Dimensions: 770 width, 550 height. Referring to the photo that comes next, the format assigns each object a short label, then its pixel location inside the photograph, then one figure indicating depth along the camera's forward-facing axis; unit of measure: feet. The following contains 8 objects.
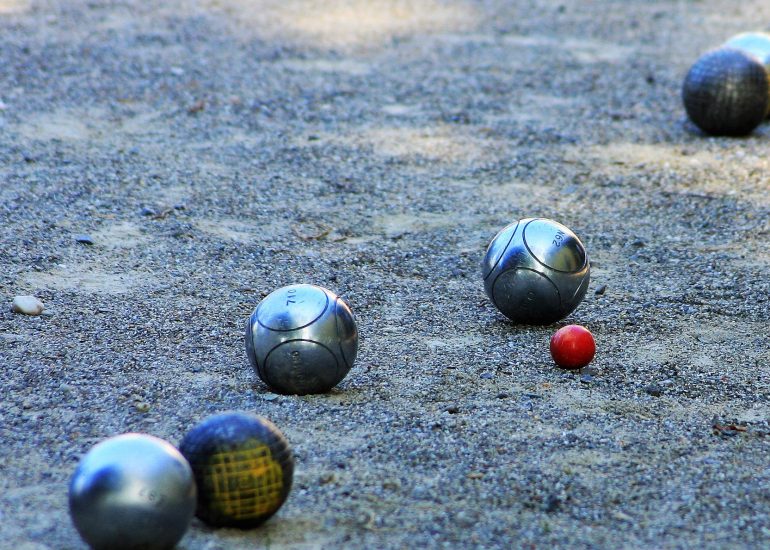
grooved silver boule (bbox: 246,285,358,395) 34.58
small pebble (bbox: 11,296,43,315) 41.78
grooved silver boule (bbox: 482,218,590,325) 40.83
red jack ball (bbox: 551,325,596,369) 38.11
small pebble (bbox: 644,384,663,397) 36.66
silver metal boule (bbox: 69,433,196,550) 24.50
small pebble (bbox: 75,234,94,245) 49.42
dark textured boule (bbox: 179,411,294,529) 26.63
